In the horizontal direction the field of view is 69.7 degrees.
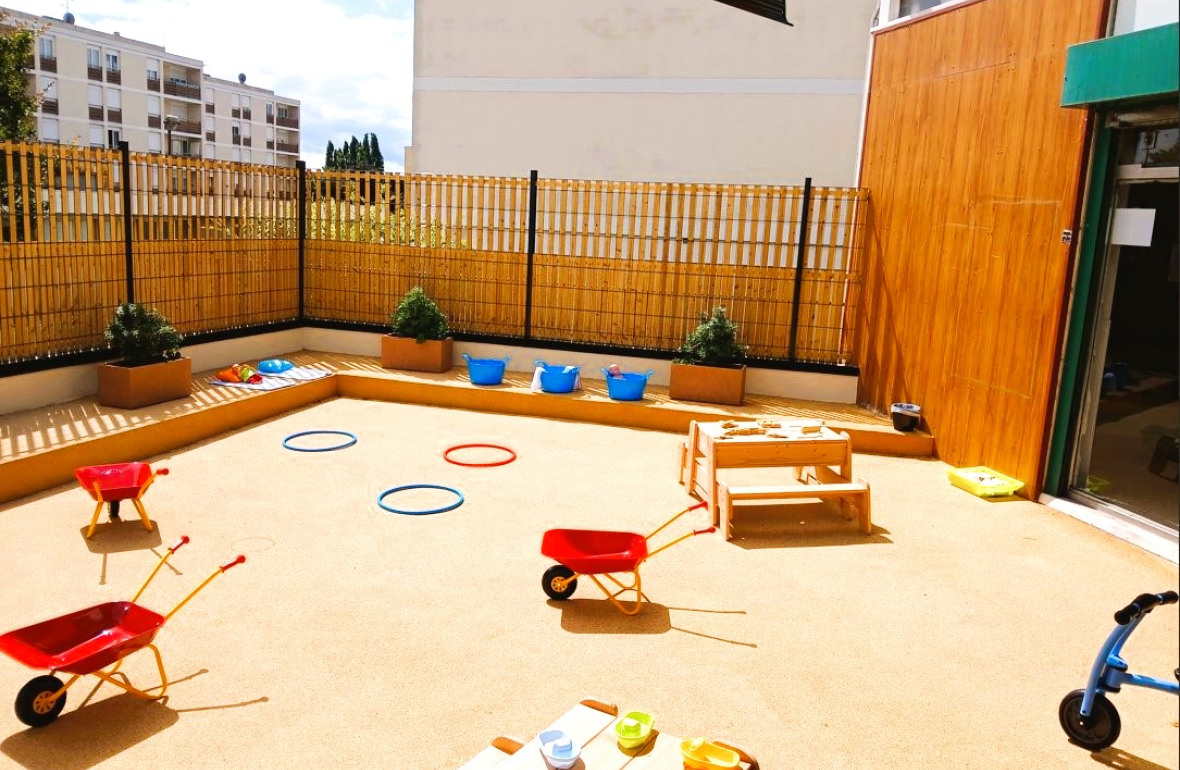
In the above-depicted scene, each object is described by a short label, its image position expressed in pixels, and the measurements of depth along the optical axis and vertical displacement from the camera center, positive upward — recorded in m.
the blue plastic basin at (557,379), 10.43 -1.67
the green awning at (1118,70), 5.92 +1.50
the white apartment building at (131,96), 50.50 +8.15
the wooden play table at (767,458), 6.82 -1.73
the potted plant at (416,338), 11.29 -1.39
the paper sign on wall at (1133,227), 6.77 +0.38
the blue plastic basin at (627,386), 10.19 -1.67
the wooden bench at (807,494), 6.66 -1.88
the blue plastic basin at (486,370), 10.60 -1.65
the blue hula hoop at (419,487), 6.75 -2.16
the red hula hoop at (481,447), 8.12 -2.15
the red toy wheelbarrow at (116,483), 5.93 -1.86
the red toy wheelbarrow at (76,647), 3.69 -1.92
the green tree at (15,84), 15.23 +2.27
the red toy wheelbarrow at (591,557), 5.01 -1.86
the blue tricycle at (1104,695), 3.70 -1.93
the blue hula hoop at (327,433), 8.38 -2.15
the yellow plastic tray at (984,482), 7.79 -1.99
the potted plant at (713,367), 10.30 -1.40
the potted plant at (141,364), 8.46 -1.49
